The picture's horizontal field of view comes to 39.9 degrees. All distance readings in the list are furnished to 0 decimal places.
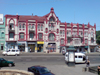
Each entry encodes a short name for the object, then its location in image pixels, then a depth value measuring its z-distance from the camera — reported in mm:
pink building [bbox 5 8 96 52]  48500
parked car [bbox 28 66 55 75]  12906
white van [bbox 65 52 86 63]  25375
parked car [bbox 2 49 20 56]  34919
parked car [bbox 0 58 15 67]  20078
